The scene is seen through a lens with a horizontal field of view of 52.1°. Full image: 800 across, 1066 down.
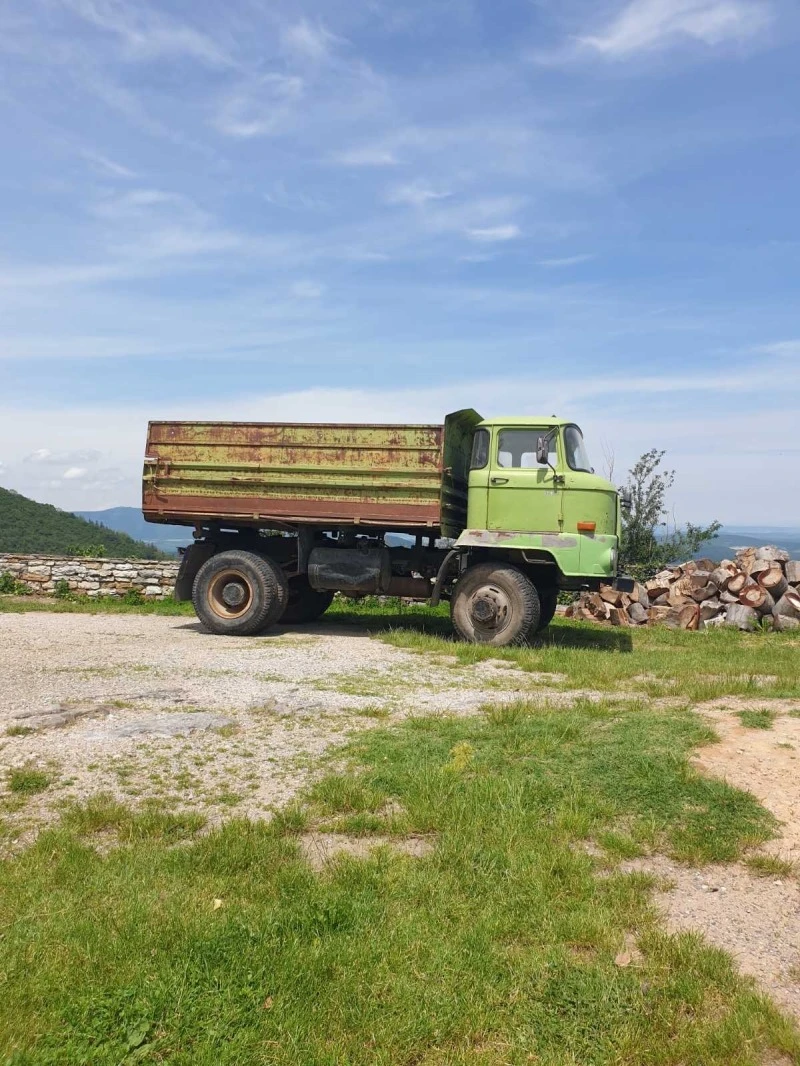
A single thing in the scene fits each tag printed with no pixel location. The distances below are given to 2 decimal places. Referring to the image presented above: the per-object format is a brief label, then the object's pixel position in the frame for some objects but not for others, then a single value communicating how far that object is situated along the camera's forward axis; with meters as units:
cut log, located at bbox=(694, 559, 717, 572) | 14.73
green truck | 10.34
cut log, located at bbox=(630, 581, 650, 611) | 14.13
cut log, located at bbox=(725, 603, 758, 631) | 13.06
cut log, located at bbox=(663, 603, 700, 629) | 13.42
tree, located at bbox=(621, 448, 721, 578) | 19.55
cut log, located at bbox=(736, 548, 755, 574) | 13.95
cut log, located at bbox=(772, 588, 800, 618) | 12.97
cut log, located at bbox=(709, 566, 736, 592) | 13.75
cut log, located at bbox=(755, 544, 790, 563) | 14.02
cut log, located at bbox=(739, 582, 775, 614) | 13.17
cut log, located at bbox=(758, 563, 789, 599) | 13.34
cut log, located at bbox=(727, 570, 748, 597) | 13.50
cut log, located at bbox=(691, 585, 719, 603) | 13.83
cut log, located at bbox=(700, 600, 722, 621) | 13.51
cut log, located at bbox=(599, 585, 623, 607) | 14.24
